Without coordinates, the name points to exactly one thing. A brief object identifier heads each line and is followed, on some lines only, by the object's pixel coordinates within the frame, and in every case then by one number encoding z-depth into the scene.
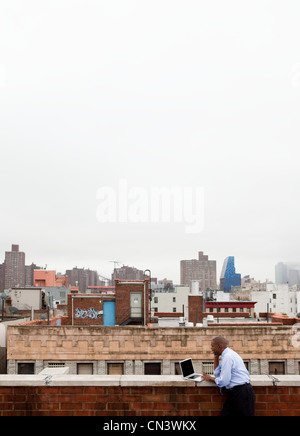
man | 5.23
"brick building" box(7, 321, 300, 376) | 22.19
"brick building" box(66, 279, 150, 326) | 38.67
